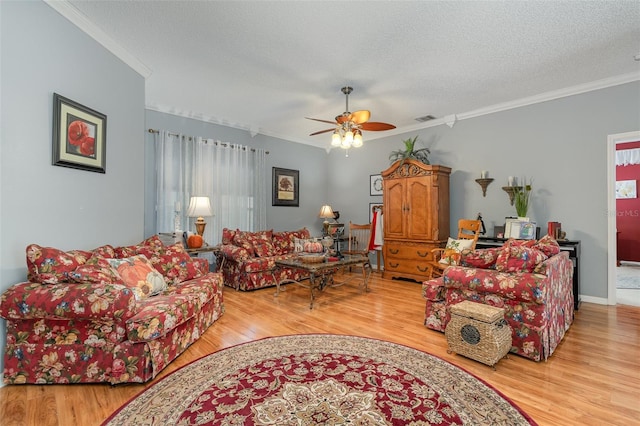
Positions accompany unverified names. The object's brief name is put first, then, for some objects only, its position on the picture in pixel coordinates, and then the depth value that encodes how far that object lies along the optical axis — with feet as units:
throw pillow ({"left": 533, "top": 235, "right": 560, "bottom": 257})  8.78
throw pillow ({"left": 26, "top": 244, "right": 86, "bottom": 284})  6.89
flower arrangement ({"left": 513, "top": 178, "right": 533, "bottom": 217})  14.25
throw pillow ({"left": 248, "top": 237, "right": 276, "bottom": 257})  16.01
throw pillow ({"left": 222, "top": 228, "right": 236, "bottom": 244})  16.10
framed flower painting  8.17
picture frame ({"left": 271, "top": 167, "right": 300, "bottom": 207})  20.36
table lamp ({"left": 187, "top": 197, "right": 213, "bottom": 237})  14.60
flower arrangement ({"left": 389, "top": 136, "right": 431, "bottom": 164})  17.22
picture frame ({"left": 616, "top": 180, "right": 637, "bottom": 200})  22.29
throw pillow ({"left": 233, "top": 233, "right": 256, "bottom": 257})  15.64
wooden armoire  16.19
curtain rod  14.91
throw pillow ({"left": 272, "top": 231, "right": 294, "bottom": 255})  17.29
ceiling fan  12.06
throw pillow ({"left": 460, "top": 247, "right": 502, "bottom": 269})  8.93
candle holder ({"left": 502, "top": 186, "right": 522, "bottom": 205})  14.65
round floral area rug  5.68
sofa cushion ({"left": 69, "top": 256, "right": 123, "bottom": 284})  7.11
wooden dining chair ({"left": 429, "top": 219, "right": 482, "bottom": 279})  13.26
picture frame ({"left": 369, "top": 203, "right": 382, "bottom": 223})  21.04
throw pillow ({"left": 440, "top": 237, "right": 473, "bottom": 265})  13.16
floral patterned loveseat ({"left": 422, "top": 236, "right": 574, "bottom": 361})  7.82
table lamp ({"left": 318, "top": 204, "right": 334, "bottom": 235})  21.39
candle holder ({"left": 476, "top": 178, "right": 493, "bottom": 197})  15.78
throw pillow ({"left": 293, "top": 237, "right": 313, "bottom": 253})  15.49
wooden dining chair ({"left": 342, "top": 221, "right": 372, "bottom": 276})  19.60
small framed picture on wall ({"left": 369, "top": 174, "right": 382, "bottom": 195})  20.85
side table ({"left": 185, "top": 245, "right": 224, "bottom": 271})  14.04
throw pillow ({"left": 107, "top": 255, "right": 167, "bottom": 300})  8.52
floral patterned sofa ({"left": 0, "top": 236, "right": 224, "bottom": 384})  6.49
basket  7.45
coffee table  12.25
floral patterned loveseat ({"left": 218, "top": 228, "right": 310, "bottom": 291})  14.98
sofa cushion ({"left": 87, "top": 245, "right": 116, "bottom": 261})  8.68
